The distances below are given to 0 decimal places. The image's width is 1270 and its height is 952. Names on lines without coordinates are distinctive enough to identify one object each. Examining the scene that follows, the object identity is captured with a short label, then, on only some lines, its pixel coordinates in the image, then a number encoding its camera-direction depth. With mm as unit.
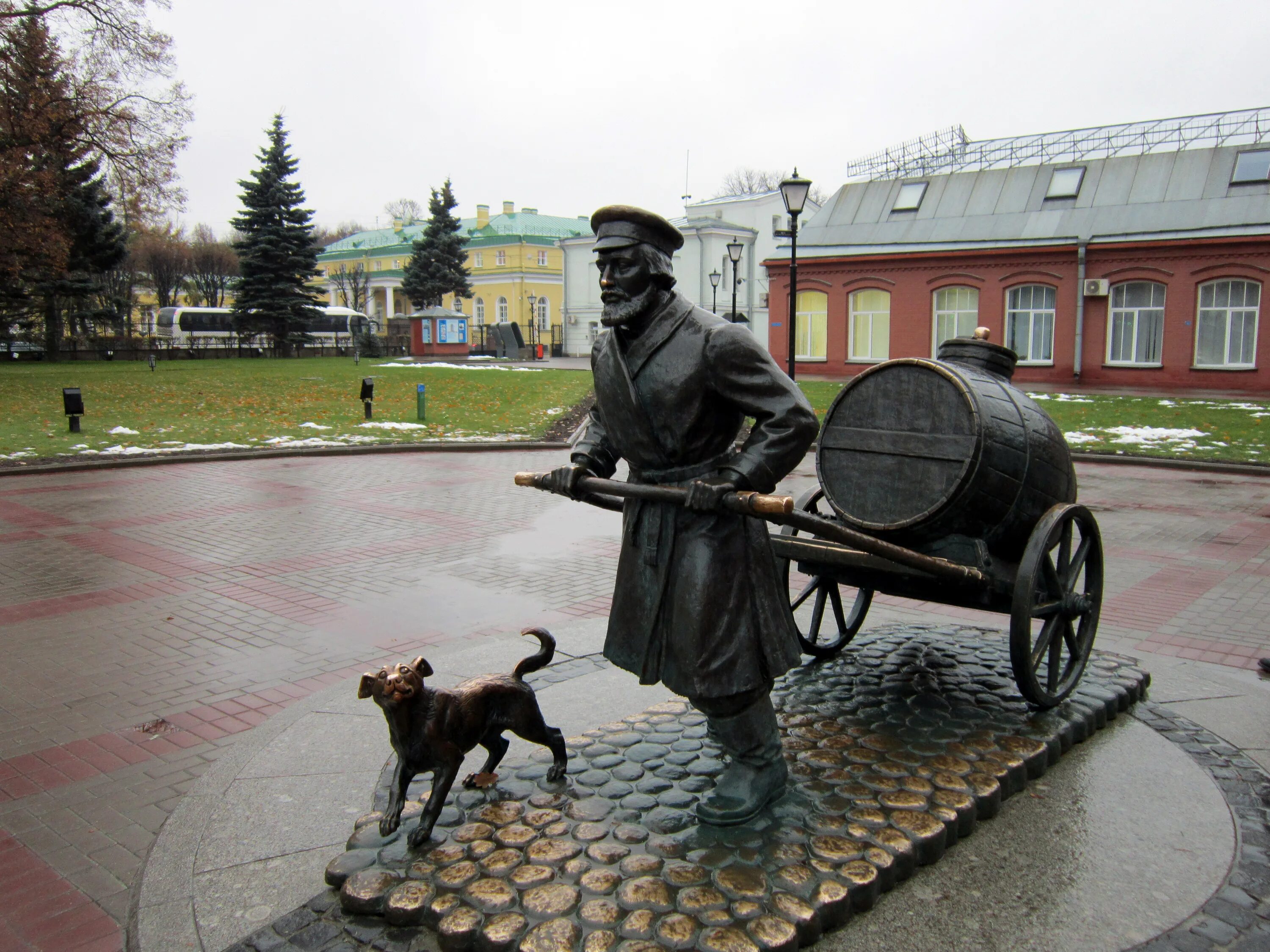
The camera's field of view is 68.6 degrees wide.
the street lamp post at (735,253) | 25812
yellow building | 71500
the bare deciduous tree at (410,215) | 91125
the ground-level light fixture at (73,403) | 17250
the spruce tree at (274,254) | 45000
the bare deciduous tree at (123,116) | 26953
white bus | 52750
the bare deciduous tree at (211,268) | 69375
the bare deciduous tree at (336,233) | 94375
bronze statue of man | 3201
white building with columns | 52531
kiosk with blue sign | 50250
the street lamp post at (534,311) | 67688
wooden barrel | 4277
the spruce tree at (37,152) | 25875
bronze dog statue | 3318
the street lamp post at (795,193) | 15008
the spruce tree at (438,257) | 59250
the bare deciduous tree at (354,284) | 79438
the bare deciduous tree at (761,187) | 66562
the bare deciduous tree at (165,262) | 64438
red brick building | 27656
